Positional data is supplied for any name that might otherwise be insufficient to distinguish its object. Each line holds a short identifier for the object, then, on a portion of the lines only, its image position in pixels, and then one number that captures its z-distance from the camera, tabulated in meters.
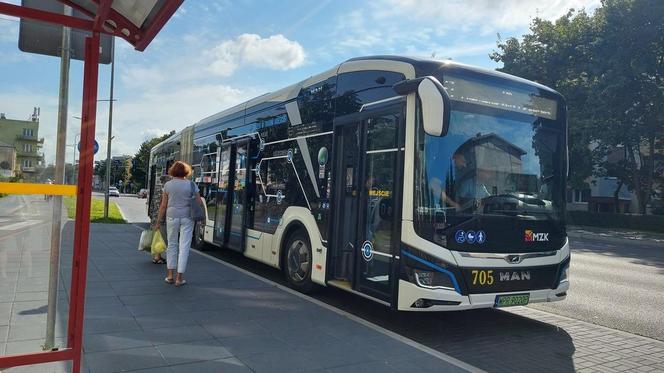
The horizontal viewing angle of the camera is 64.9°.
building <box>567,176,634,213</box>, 46.34
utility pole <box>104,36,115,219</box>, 22.61
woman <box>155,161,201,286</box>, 7.77
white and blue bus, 5.64
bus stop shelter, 3.41
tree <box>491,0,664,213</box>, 27.52
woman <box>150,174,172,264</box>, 9.81
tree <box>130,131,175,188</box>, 90.00
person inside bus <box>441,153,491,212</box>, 5.73
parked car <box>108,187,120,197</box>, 70.41
